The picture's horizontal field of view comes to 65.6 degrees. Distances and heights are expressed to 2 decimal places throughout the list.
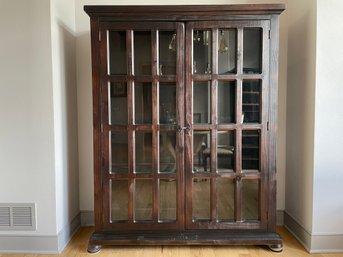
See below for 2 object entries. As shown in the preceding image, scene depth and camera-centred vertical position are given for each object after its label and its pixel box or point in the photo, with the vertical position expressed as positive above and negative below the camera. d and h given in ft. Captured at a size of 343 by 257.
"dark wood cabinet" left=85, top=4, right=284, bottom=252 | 6.66 -0.41
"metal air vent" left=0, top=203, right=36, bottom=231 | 6.75 -2.60
